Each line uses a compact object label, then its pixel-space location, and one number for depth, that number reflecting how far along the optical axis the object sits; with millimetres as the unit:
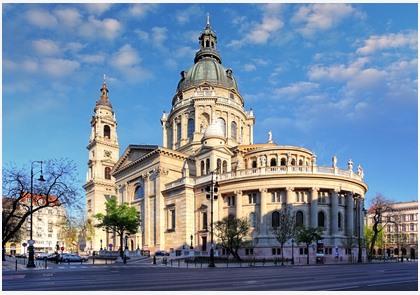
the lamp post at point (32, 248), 42344
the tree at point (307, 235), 59250
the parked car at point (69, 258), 62219
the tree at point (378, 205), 77281
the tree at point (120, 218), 69438
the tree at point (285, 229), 58962
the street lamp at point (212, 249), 44344
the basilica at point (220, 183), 66188
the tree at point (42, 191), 44406
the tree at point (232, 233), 59281
